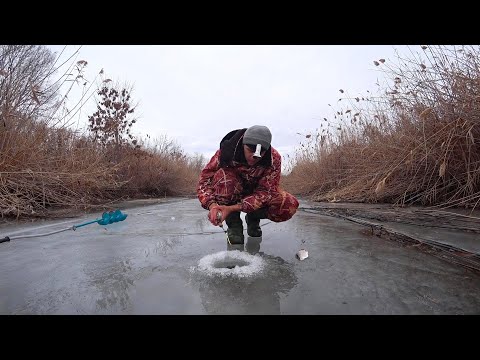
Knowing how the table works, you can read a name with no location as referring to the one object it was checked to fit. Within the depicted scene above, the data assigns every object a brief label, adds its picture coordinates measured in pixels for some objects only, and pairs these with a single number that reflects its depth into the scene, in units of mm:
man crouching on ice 2205
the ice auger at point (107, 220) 2518
